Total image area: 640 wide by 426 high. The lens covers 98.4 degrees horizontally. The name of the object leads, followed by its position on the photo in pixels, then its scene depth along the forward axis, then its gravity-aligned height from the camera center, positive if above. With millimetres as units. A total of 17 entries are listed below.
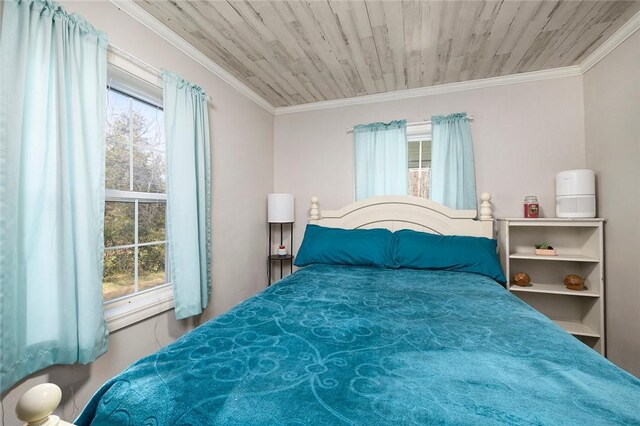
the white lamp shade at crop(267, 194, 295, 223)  2998 +43
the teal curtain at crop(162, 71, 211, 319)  1897 +143
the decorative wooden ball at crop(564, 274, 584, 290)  2266 -599
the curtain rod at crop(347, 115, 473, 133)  2846 +918
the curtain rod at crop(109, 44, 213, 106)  1602 +951
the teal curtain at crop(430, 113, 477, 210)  2662 +469
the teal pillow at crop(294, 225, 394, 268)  2359 -324
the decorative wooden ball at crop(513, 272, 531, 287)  2385 -602
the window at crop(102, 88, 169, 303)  1715 +97
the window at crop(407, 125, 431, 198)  2906 +538
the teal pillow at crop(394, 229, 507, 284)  2102 -344
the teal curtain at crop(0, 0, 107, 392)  1146 +118
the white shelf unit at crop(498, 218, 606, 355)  2178 -509
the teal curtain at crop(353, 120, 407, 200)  2896 +564
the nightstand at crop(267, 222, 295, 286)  3072 -507
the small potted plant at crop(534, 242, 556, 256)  2334 -341
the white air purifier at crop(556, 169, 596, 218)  2170 +132
